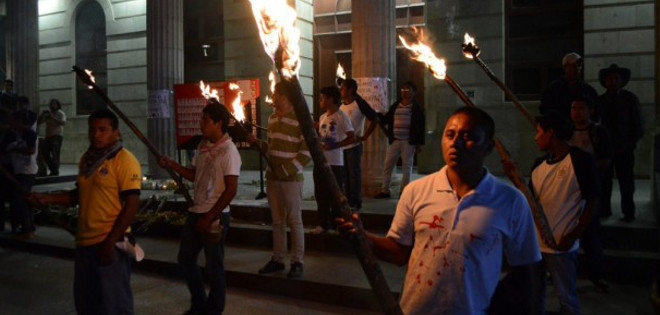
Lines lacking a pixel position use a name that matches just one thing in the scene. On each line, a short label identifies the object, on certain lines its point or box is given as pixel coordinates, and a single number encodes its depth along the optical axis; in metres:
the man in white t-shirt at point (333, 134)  7.41
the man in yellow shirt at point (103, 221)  4.24
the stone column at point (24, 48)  16.70
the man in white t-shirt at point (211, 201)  5.06
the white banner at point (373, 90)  9.85
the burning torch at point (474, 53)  3.97
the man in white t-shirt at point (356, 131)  8.25
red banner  10.59
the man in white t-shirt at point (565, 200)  4.35
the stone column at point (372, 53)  9.97
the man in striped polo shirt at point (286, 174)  6.23
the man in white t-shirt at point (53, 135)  14.01
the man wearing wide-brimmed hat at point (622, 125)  6.89
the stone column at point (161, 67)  13.97
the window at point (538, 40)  11.78
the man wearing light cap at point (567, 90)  6.51
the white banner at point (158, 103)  13.97
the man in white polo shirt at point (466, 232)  2.53
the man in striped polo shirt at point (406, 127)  8.84
